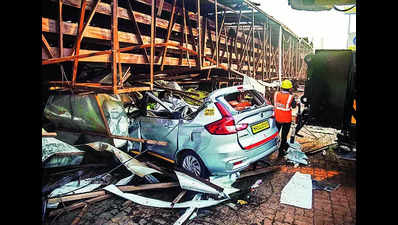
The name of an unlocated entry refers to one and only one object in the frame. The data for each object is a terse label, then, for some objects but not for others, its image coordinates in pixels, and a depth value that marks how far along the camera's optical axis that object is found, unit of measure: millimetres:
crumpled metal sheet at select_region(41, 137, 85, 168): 4352
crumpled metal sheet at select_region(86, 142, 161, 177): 4324
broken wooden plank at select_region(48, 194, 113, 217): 3491
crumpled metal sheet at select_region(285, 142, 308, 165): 5443
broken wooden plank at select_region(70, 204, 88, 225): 3315
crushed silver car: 4133
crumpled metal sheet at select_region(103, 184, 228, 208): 3611
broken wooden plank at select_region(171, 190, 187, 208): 3663
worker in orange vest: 5797
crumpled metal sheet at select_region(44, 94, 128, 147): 5398
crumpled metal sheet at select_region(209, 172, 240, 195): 4047
